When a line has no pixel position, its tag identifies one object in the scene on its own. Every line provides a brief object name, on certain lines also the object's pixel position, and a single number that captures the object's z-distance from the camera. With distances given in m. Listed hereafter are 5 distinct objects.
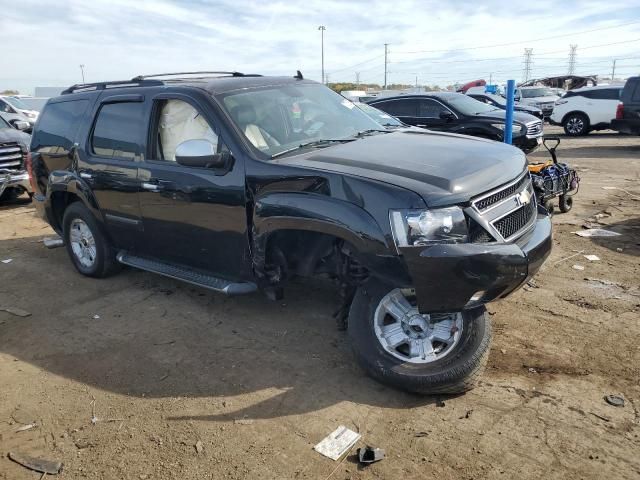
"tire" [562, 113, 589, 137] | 18.62
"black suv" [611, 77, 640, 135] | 13.83
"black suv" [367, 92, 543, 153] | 11.18
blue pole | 9.12
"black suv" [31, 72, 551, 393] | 3.04
